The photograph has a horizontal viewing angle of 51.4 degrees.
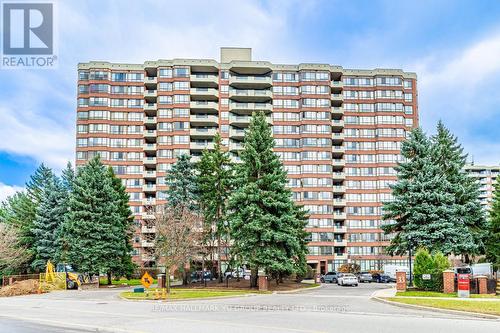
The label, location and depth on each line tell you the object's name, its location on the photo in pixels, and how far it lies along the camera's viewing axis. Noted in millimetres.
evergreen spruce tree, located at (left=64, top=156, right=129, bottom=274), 54188
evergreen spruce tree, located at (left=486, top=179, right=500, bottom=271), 42922
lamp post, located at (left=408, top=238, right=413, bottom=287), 41662
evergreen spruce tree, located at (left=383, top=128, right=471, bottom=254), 41094
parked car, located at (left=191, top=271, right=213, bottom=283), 56706
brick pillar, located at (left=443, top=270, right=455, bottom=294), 33344
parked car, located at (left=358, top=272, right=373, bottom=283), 64312
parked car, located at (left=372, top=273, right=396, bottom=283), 61000
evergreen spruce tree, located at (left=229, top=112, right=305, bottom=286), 42531
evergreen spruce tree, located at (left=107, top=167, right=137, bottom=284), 57719
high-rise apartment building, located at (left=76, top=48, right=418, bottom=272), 95062
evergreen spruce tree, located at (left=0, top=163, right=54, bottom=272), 61406
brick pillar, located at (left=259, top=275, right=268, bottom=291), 40875
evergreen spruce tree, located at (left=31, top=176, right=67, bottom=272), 59688
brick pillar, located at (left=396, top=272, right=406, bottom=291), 35812
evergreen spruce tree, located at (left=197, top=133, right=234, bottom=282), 49750
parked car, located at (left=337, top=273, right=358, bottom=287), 53031
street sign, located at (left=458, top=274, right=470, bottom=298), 30250
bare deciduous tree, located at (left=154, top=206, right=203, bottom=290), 40781
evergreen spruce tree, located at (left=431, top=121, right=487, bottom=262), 42844
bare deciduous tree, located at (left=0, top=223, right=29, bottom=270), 55094
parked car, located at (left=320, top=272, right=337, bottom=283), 63041
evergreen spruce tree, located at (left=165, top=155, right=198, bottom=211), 53094
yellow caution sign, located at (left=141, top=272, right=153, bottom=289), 30775
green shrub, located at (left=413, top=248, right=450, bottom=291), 34531
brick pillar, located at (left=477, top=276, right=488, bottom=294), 32188
